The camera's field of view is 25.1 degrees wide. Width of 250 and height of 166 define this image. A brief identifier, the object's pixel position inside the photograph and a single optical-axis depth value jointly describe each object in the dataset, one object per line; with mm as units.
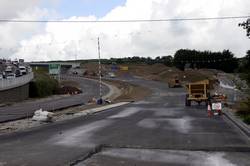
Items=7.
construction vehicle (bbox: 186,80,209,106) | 49688
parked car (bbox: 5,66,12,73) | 99625
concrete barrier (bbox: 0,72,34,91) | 68000
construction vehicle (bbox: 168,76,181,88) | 112188
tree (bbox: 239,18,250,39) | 23680
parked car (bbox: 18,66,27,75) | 100862
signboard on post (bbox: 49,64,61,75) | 109438
